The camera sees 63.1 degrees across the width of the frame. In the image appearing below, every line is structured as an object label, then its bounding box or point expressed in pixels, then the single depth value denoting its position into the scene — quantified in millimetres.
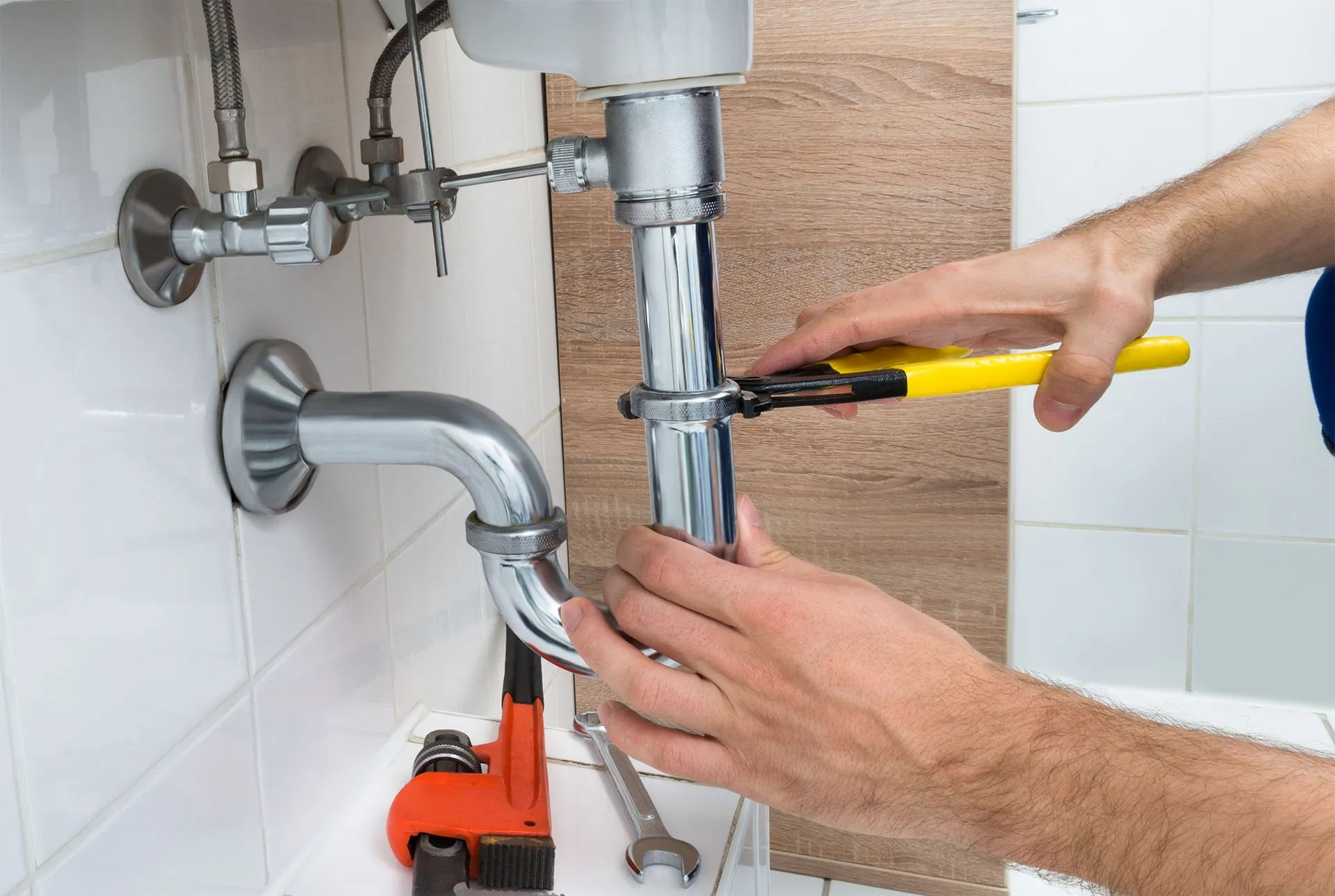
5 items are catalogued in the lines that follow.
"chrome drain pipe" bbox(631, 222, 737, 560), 414
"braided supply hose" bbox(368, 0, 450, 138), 511
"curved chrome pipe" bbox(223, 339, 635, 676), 469
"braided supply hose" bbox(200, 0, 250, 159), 388
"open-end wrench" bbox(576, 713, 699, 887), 509
